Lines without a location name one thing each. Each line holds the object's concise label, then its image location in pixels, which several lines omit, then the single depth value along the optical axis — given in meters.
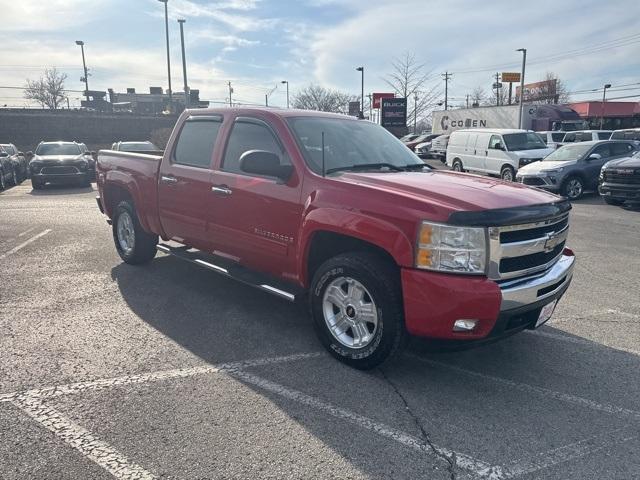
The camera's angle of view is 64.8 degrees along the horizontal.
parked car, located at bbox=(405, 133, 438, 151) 34.78
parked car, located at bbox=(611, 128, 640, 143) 23.35
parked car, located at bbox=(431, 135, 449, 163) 27.21
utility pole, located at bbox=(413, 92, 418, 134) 35.72
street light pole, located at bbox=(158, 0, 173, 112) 31.88
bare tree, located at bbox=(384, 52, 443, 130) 35.58
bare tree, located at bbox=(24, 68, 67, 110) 48.31
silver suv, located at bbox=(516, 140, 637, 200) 13.94
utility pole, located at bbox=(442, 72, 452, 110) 66.21
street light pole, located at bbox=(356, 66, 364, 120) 42.27
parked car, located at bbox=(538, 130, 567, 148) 24.23
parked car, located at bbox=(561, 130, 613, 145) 22.26
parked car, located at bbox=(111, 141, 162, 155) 16.12
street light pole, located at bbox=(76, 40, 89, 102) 44.07
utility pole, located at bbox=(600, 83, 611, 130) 47.92
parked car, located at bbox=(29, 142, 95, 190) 16.23
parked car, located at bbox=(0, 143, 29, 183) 18.49
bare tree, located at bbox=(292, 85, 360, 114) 48.43
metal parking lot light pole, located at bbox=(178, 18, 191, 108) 30.12
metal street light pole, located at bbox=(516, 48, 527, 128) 37.47
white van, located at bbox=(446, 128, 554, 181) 16.80
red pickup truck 3.24
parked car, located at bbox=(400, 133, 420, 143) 40.42
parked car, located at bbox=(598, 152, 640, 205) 11.74
